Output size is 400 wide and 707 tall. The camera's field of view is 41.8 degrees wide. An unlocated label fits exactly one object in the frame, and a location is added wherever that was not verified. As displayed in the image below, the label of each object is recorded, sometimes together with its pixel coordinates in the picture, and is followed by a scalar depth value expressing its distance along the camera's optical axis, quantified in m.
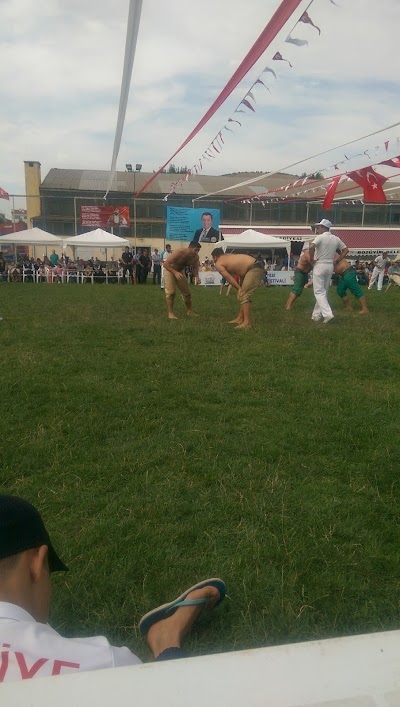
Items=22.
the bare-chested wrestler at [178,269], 9.59
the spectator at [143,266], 25.09
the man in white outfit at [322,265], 9.42
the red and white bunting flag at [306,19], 4.99
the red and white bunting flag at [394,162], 10.89
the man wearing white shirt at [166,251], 23.34
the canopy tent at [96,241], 23.92
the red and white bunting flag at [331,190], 12.42
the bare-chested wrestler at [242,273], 8.76
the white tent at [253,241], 24.65
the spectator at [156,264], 25.11
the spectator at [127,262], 25.08
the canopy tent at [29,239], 24.80
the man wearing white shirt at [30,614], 1.11
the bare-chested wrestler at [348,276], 10.64
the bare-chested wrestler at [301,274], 10.18
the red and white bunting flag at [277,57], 6.69
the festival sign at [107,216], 31.62
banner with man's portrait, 26.45
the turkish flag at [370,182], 11.70
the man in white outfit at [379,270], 21.17
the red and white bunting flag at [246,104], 8.53
